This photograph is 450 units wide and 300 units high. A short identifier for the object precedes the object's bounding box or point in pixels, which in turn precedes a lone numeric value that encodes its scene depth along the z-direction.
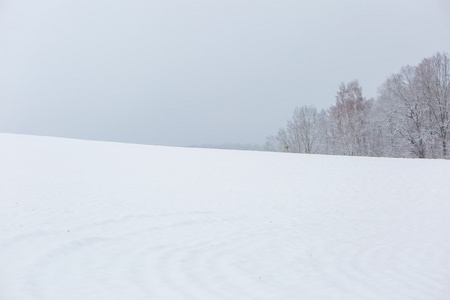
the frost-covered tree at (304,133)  44.81
